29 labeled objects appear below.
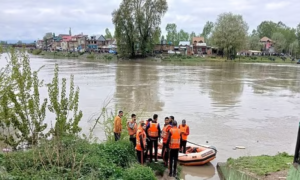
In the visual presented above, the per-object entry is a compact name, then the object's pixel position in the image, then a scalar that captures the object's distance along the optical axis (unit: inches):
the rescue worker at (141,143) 352.2
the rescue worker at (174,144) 351.9
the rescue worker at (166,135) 364.8
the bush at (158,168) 370.8
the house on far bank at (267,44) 4263.0
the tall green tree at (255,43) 4035.4
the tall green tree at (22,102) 357.1
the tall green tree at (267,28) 4988.9
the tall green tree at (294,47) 3575.3
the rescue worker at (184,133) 430.6
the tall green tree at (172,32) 5497.0
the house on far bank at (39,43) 6243.1
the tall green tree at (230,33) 2795.3
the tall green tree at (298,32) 3900.6
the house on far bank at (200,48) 3722.9
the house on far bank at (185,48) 3737.9
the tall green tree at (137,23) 2676.2
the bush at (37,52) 4242.1
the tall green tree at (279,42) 3859.5
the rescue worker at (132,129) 386.0
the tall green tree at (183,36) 5693.9
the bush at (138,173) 286.4
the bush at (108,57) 2930.4
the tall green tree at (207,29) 5714.6
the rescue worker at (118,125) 405.7
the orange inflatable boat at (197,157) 438.0
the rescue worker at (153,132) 374.0
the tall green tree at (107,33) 6053.6
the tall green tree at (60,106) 369.7
